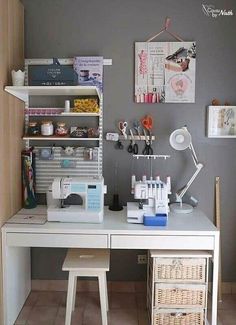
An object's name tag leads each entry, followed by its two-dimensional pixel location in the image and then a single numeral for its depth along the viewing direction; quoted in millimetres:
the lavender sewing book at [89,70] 2576
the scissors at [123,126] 2615
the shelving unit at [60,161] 2590
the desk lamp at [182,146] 2467
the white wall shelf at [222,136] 2584
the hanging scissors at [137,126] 2643
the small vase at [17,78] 2242
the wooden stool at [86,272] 2119
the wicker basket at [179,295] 2125
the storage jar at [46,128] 2547
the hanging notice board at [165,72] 2582
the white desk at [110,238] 2092
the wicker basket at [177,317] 2150
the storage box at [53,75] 2301
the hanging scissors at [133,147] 2645
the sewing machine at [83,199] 2217
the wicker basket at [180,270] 2121
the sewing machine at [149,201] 2195
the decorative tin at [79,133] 2559
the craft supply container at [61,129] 2561
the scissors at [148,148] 2627
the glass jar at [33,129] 2574
